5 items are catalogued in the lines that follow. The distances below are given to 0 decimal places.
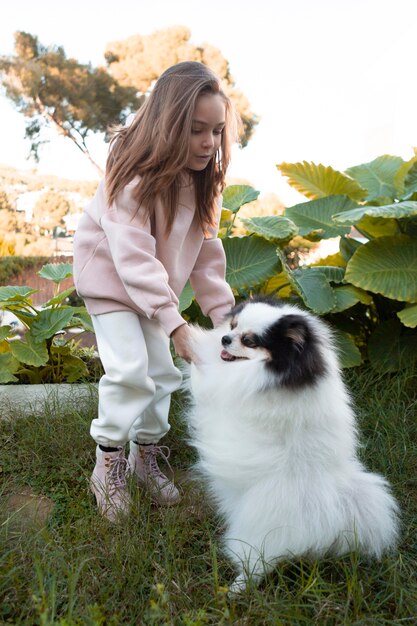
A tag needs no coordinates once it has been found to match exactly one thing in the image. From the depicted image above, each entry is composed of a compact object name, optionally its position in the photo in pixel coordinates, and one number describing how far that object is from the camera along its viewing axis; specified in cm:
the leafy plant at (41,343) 345
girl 201
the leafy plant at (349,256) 338
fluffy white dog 175
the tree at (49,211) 1730
